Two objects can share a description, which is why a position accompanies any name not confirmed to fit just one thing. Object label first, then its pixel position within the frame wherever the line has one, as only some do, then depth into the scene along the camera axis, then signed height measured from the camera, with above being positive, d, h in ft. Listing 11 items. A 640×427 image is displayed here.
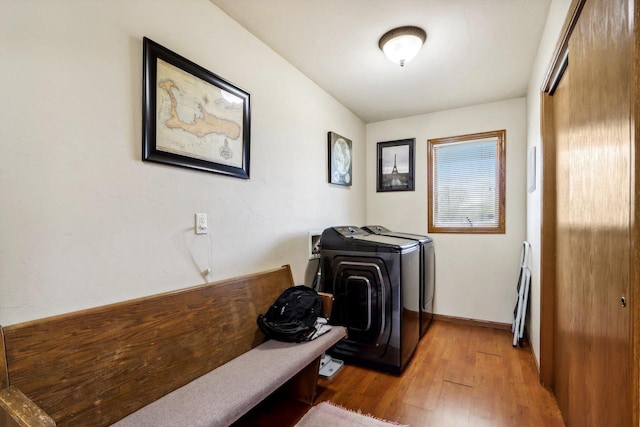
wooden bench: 3.27 -2.11
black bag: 5.86 -2.21
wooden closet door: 2.88 -0.07
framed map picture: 4.70 +1.76
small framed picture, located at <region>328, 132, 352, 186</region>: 9.96 +1.89
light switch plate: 5.43 -0.22
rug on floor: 5.52 -4.01
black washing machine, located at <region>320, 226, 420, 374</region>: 7.38 -2.17
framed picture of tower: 11.95 +1.97
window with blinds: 10.55 +1.08
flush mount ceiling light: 6.43 +3.83
